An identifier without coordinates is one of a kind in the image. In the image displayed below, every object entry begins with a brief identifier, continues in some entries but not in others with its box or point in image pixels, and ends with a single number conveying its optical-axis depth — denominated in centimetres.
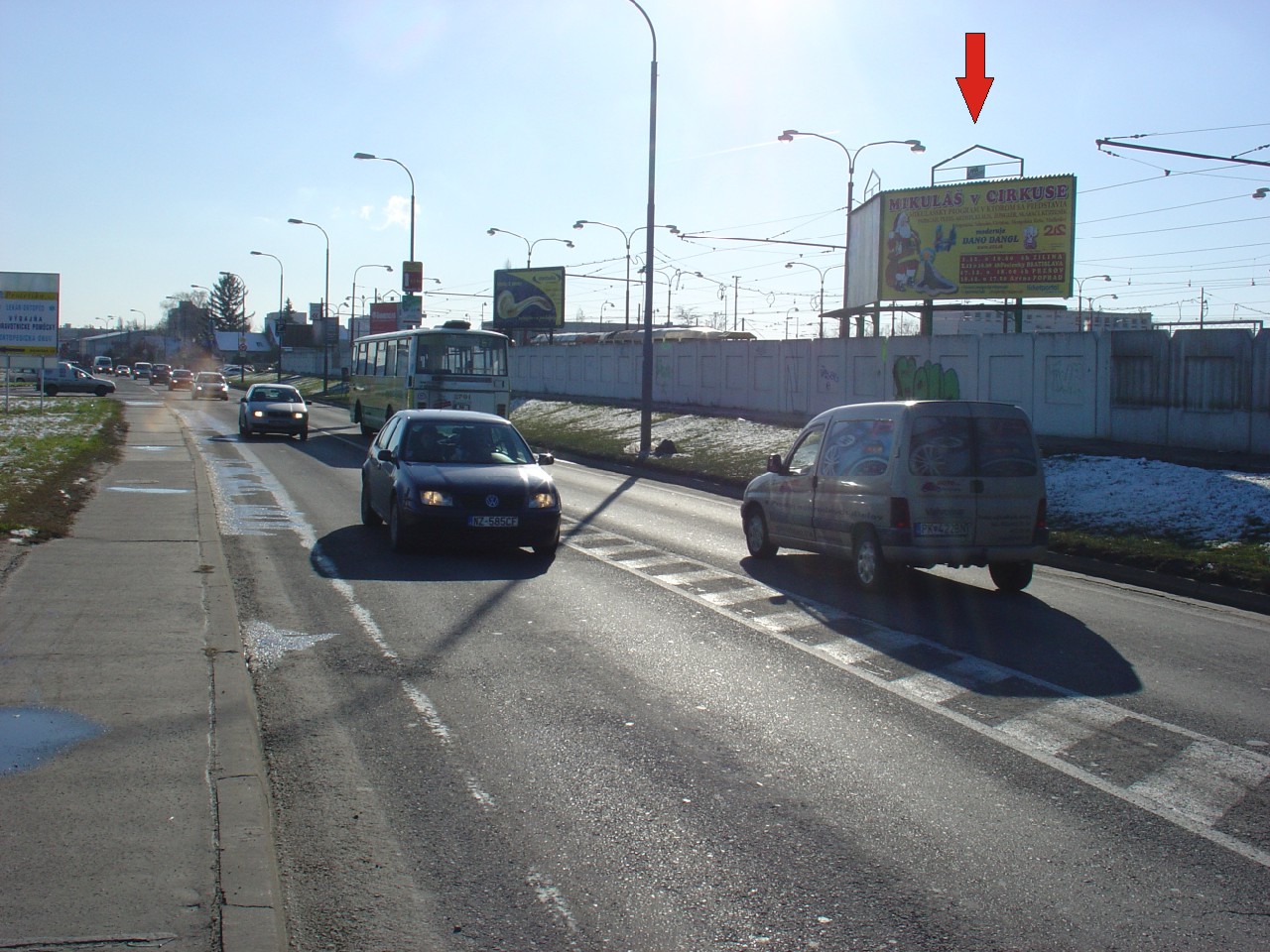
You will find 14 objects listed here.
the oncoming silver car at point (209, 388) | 6381
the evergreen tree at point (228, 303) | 16925
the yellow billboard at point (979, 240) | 3312
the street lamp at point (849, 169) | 3531
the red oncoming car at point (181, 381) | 7975
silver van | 1073
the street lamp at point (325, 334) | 6981
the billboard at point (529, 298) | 6719
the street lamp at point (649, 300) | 2742
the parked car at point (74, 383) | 6506
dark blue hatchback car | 1250
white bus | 3008
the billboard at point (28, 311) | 3716
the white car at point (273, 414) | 3266
